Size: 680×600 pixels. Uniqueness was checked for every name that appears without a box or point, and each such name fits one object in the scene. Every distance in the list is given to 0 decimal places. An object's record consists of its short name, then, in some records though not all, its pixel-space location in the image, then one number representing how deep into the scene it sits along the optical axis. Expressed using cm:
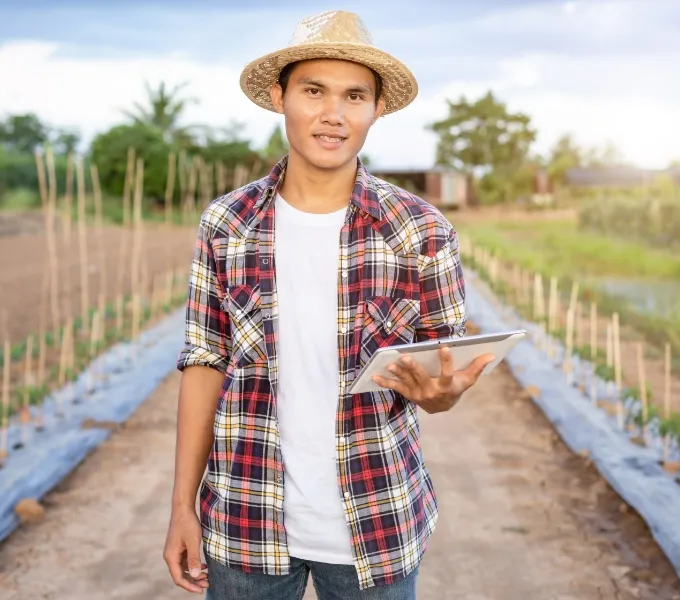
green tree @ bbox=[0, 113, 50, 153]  3456
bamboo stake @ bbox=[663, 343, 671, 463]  362
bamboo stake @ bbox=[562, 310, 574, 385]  521
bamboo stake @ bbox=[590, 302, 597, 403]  474
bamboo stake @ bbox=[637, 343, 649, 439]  403
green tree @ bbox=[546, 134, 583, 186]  3331
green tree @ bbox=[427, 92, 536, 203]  3309
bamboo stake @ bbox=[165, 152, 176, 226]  678
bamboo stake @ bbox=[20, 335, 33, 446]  406
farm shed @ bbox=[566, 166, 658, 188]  2953
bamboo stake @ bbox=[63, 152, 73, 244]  514
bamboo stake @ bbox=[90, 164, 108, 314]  598
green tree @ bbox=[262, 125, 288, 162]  2692
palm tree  2744
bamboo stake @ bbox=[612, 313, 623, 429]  418
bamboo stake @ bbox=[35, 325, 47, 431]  425
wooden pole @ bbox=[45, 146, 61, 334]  465
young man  131
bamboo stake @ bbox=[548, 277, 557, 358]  622
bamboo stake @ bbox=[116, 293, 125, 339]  652
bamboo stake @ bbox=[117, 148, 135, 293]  595
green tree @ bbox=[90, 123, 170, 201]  2459
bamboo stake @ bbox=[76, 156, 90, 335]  506
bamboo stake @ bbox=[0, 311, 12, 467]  378
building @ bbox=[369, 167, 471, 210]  2873
